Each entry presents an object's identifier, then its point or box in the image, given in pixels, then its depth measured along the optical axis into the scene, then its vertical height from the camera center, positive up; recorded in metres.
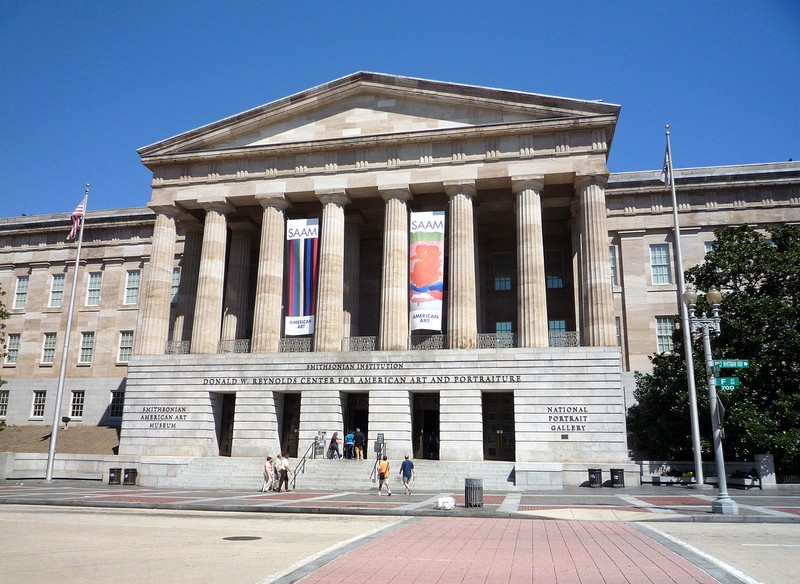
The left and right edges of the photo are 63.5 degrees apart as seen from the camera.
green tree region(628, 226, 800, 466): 29.06 +3.73
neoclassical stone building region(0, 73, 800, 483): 34.09 +9.66
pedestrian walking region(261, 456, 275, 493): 28.06 -1.95
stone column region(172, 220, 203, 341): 43.88 +9.99
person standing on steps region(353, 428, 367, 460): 33.72 -0.56
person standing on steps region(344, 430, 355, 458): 34.06 -0.73
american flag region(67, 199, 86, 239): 35.78 +11.62
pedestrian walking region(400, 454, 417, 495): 26.03 -1.59
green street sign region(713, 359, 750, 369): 20.26 +2.22
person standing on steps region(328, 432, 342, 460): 33.47 -0.90
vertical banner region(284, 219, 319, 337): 37.84 +9.11
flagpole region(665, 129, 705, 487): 27.81 +2.68
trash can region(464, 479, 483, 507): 20.22 -1.89
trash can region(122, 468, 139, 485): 31.22 -2.29
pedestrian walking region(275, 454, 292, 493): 28.03 -1.65
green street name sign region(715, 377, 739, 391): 20.19 +1.63
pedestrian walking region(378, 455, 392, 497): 25.56 -1.57
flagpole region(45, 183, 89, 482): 31.94 +0.77
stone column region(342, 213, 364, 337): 40.22 +10.09
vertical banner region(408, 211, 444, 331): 35.27 +8.86
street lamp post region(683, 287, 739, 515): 20.16 +2.64
